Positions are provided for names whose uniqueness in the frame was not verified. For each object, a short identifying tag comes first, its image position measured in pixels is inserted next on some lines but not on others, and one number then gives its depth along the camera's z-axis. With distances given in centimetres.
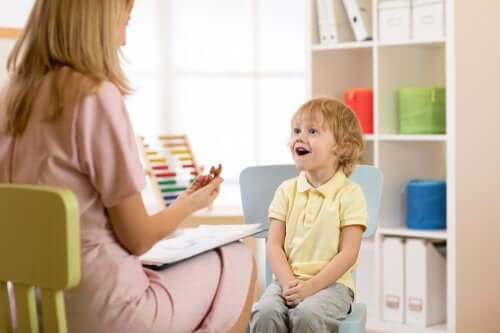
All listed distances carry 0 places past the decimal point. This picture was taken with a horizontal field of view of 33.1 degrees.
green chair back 136
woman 156
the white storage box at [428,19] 330
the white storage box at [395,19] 340
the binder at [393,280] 345
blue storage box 339
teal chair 239
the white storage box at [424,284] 338
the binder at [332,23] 357
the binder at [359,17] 353
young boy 208
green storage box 342
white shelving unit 329
